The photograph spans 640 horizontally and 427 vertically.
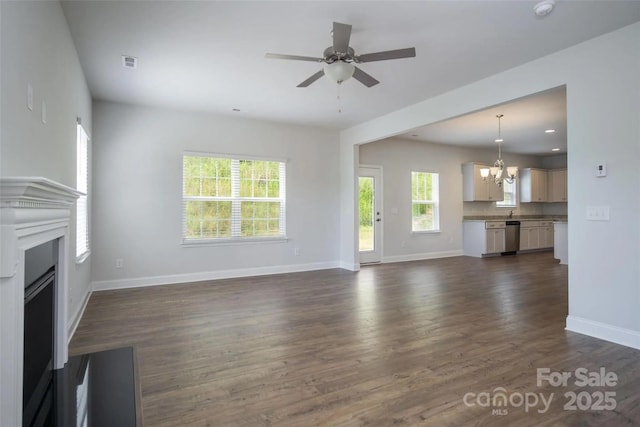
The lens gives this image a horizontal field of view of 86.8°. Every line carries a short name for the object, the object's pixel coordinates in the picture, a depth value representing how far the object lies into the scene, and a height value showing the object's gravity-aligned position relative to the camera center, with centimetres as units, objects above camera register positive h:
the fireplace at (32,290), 124 -37
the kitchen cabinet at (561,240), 696 -58
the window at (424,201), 809 +27
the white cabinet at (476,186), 855 +69
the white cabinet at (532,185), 959 +78
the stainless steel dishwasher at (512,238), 857 -65
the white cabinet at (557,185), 968 +79
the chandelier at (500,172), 672 +83
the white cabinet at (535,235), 894 -60
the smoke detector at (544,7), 258 +159
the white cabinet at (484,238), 824 -62
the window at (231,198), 560 +27
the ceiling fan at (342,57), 263 +130
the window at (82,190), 375 +29
